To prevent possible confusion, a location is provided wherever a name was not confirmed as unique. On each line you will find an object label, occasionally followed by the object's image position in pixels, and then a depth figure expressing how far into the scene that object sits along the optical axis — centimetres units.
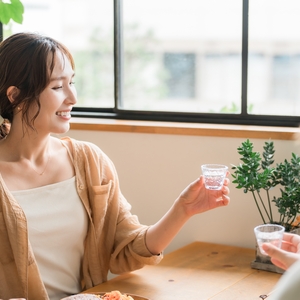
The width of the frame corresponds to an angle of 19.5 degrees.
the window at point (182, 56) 238
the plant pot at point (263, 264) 205
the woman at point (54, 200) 192
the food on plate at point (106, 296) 174
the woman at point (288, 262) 111
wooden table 191
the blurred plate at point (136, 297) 180
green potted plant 207
